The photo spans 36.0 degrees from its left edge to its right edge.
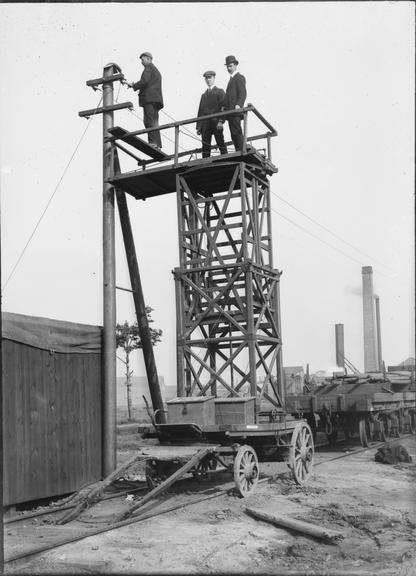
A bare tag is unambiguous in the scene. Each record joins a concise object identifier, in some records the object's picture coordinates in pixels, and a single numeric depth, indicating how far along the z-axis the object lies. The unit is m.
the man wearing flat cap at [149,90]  12.62
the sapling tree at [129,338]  30.70
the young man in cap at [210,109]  12.89
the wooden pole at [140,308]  12.98
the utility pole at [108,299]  11.27
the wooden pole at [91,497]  8.46
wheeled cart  9.70
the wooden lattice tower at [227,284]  11.77
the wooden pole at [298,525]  7.44
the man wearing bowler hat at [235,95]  12.27
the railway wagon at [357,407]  17.25
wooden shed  9.17
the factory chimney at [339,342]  27.81
